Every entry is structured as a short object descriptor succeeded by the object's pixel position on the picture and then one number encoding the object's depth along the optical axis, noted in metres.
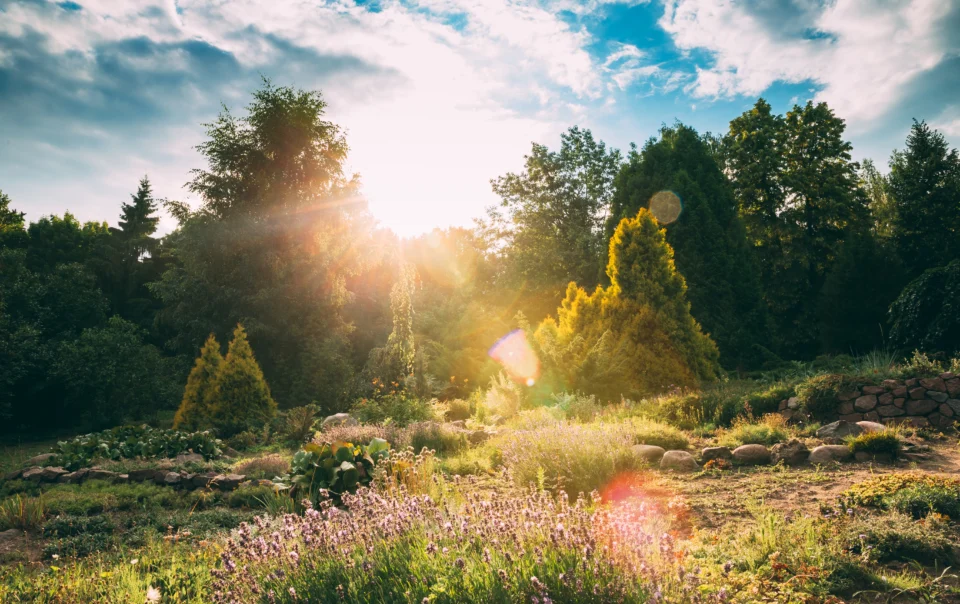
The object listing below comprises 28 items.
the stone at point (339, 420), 10.52
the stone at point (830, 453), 5.61
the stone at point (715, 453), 6.02
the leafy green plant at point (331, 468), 5.32
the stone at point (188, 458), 8.33
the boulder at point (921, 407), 7.32
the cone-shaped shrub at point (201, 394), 12.61
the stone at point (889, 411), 7.45
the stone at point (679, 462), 5.86
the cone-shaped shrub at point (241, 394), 12.35
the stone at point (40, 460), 8.60
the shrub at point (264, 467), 7.03
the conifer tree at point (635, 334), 10.61
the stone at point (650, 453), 6.24
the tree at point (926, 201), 17.62
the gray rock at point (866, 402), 7.59
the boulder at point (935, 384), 7.35
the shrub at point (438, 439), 8.13
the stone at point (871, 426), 6.32
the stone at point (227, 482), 6.59
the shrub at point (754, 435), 6.52
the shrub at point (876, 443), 5.62
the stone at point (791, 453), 5.65
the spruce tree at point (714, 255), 14.68
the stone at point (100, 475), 7.31
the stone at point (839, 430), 6.58
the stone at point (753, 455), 5.78
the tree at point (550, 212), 22.73
